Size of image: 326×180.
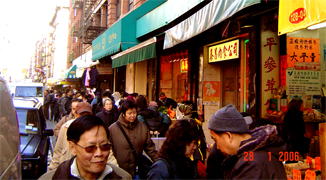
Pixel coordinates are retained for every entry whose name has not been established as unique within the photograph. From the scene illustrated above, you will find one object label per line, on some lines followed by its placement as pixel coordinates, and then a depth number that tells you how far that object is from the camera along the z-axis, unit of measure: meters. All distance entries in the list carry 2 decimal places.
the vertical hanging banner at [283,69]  6.54
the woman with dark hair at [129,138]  4.18
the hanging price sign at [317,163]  4.61
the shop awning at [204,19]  4.89
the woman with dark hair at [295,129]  5.87
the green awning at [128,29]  13.07
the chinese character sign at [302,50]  6.59
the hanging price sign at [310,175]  4.17
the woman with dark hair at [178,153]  2.67
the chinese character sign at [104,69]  19.46
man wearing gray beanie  1.97
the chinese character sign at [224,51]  8.07
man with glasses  2.08
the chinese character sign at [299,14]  3.61
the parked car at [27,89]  18.45
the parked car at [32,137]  5.36
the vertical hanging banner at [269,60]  6.64
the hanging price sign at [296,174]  4.42
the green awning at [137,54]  9.08
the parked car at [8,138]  2.68
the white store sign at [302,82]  6.50
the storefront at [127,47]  10.99
